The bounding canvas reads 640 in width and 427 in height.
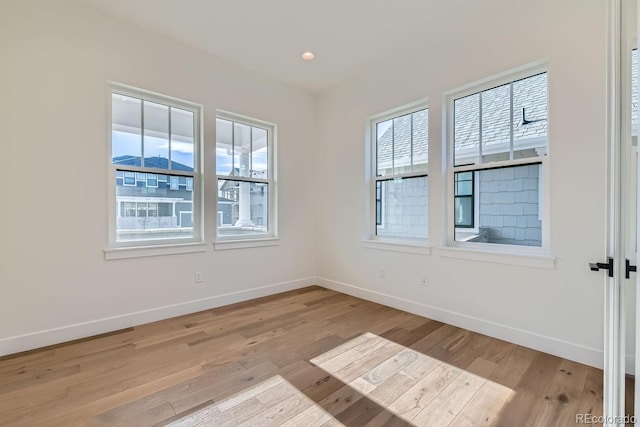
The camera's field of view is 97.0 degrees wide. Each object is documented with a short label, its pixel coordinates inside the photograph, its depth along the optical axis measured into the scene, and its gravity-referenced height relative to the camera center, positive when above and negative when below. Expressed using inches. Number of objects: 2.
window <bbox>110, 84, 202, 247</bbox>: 113.4 +18.5
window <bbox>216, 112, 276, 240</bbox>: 140.9 +17.8
